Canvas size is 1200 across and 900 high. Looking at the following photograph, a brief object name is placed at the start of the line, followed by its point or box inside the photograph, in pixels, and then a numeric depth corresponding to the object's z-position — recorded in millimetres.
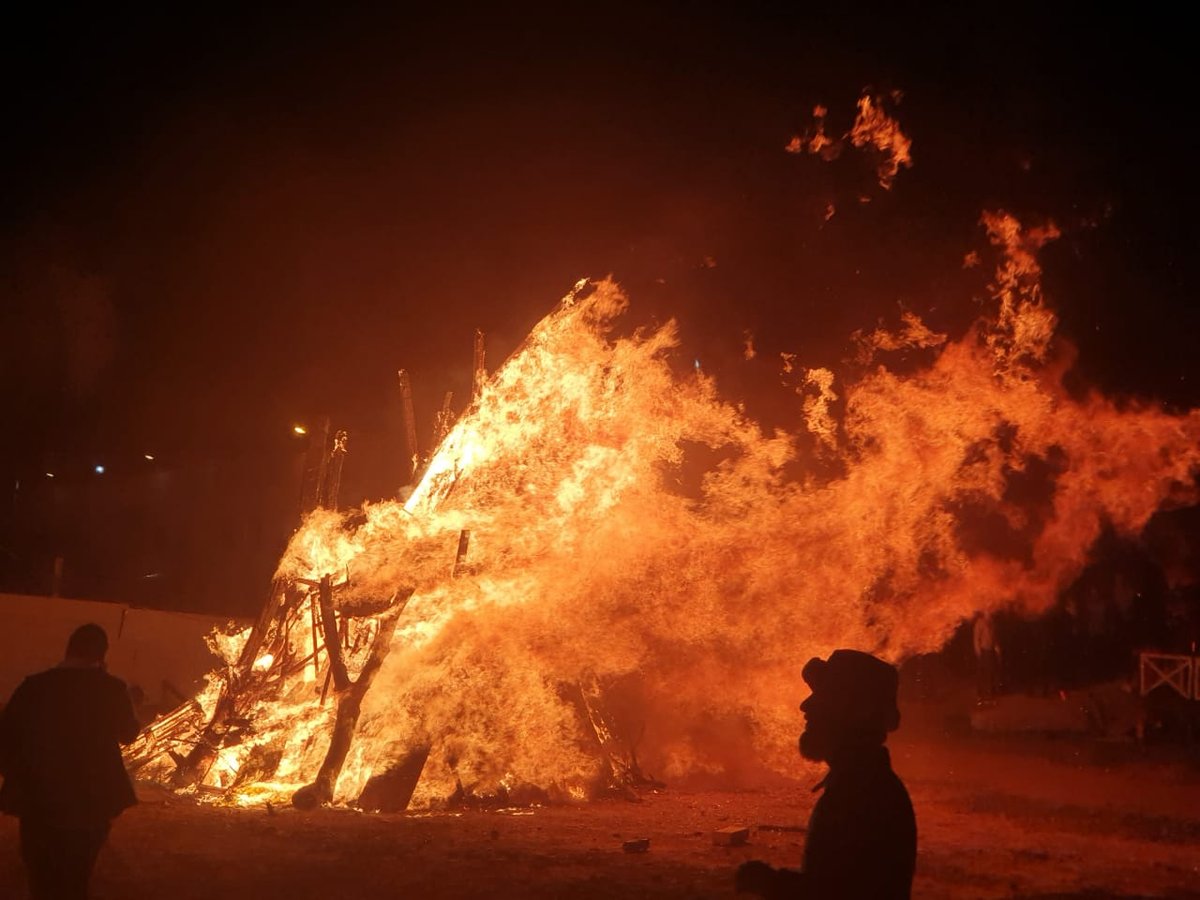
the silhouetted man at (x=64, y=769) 5016
